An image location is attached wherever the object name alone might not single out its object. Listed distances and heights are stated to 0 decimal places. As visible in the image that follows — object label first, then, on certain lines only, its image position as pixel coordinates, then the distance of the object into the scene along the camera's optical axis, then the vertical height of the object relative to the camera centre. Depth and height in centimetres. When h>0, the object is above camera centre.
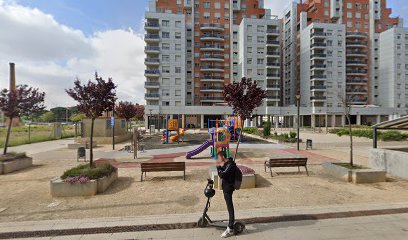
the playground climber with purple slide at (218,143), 1263 -142
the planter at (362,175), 833 -210
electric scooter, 465 -230
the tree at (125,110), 3058 +142
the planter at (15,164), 1030 -225
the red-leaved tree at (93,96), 935 +106
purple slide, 1408 -193
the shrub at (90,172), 756 -185
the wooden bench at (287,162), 919 -175
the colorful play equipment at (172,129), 2231 -90
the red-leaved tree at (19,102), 1175 +99
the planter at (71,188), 708 -224
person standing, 458 -131
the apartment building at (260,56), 5447 +1770
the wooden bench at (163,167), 870 -186
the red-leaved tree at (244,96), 1091 +124
